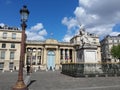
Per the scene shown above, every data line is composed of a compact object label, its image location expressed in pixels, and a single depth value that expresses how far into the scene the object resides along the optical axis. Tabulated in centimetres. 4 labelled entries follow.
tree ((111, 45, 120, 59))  3356
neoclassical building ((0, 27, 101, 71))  3514
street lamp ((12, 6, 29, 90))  588
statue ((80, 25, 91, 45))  1239
